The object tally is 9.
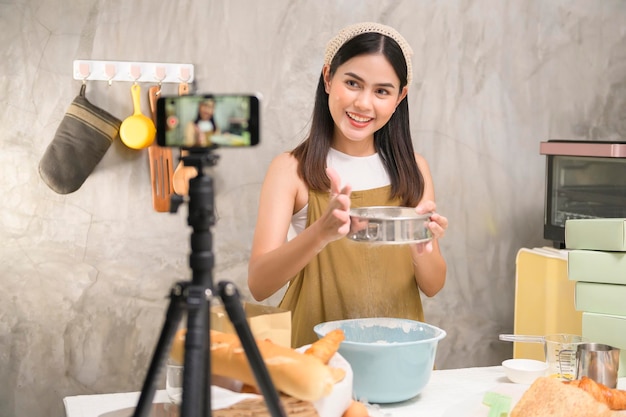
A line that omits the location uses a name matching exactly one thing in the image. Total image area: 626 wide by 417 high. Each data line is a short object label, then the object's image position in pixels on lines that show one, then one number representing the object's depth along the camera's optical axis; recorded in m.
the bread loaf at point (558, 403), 1.35
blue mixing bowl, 1.45
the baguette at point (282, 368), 1.18
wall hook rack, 2.72
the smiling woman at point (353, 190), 1.82
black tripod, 0.86
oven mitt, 2.70
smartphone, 0.90
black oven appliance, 2.81
